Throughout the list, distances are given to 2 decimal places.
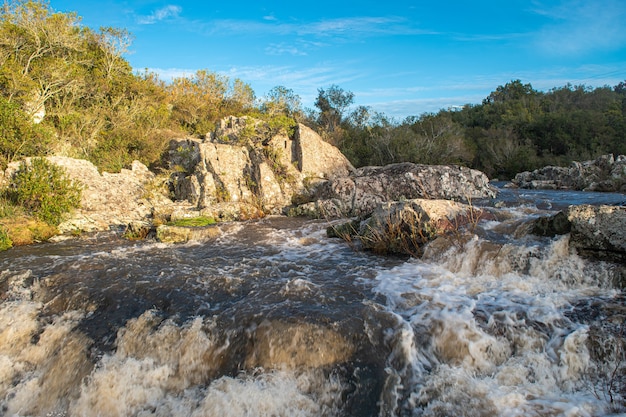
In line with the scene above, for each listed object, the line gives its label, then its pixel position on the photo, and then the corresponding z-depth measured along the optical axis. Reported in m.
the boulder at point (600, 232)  5.74
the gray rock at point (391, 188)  13.82
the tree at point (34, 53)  14.97
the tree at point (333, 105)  31.98
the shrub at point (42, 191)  10.80
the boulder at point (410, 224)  7.87
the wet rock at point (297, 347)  4.07
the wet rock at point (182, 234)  9.82
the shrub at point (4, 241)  8.91
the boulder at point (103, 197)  11.61
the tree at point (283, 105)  21.52
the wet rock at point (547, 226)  6.82
